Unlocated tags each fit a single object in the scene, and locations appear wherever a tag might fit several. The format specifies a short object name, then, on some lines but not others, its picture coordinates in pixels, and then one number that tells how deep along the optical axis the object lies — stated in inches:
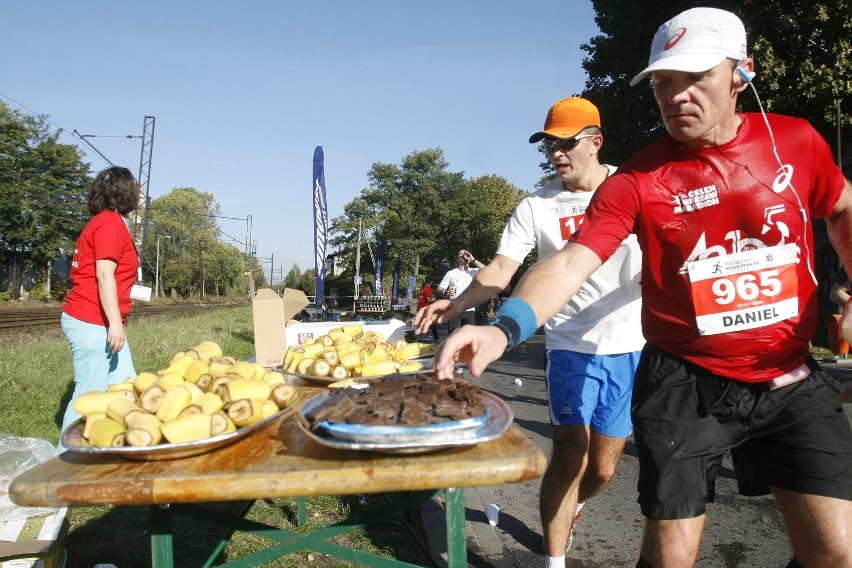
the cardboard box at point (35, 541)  105.5
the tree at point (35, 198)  2087.8
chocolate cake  68.0
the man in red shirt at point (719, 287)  81.2
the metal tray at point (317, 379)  111.8
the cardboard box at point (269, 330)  176.4
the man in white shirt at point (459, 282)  546.2
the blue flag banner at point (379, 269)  1406.5
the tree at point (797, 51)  662.5
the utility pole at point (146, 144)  1239.5
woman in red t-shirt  171.0
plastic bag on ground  119.5
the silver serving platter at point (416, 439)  63.1
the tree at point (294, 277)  5096.5
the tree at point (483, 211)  2667.3
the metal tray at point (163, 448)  66.8
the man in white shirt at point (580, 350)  131.6
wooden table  61.7
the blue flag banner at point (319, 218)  438.9
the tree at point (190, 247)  3681.1
